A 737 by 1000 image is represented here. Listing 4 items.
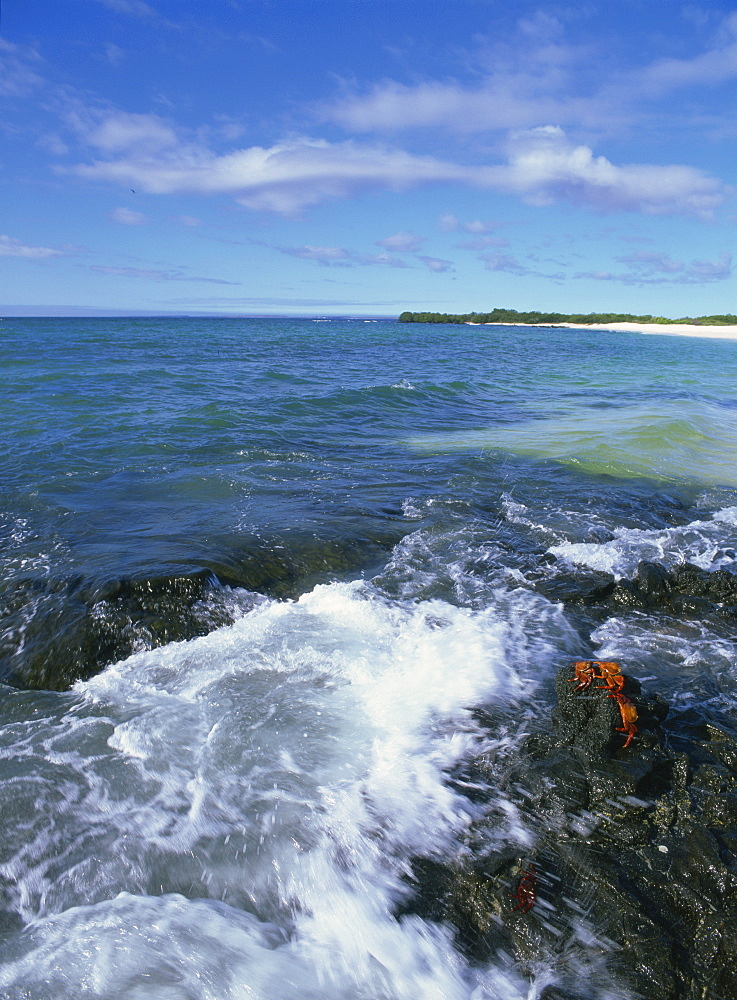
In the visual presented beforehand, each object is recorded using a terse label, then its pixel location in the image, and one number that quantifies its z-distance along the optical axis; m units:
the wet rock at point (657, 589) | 5.53
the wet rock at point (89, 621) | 4.69
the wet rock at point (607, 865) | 2.43
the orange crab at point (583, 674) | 3.52
